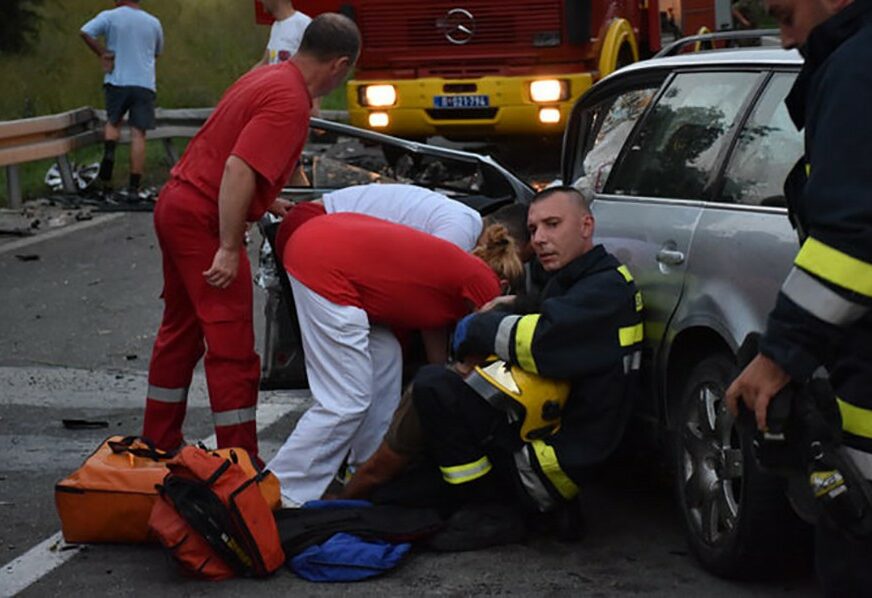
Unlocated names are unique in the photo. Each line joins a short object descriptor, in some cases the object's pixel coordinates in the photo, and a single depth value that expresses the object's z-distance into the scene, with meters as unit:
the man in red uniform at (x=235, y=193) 6.40
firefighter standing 3.10
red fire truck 14.78
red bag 5.55
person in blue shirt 15.62
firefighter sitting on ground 5.71
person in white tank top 13.17
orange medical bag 5.92
